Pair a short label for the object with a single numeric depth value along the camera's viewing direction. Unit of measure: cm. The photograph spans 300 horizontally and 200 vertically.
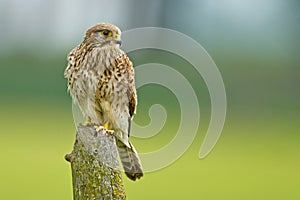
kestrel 889
